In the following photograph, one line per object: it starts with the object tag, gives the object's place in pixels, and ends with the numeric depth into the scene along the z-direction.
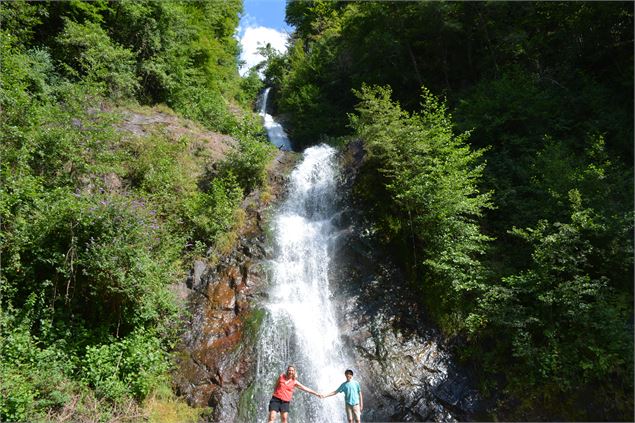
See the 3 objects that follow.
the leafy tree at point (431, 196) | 9.55
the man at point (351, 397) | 6.89
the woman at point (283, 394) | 6.73
